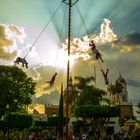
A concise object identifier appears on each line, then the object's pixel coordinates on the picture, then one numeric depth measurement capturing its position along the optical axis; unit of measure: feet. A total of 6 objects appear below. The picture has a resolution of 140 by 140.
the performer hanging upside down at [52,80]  40.17
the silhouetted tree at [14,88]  107.56
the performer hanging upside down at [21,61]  37.41
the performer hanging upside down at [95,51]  39.09
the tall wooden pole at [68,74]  33.97
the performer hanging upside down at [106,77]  40.20
